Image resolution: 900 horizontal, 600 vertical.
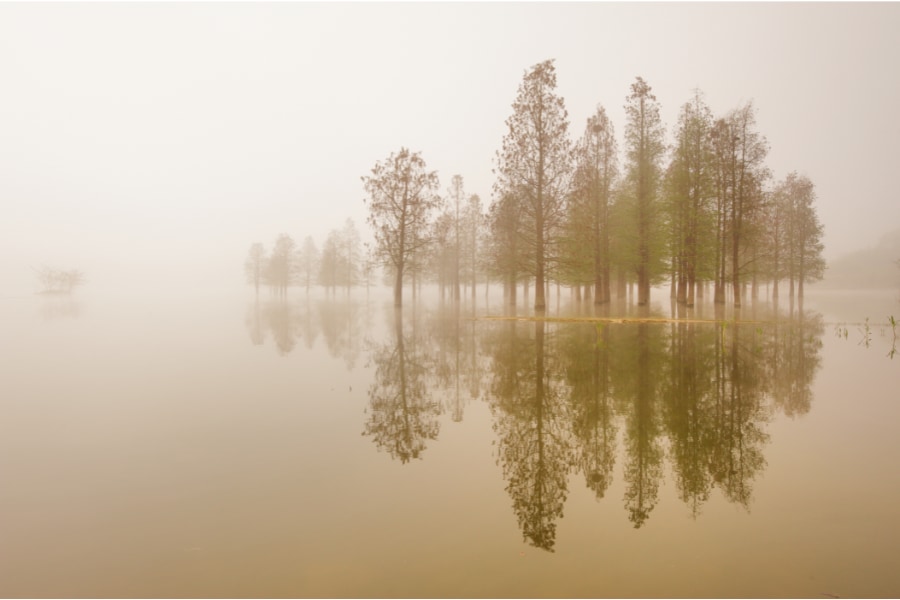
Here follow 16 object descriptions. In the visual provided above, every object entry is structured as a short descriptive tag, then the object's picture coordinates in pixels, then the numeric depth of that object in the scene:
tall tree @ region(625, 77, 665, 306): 31.80
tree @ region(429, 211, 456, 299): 53.84
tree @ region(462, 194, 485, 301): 56.22
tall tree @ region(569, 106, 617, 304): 33.66
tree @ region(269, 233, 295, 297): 87.56
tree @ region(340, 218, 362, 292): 83.81
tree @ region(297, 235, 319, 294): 97.25
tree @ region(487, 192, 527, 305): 30.03
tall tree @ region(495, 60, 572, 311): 28.58
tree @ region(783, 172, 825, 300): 45.59
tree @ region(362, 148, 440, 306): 36.22
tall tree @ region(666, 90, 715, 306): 31.52
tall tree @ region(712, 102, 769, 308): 31.70
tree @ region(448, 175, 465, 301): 52.84
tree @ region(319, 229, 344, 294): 81.94
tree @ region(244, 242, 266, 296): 95.38
